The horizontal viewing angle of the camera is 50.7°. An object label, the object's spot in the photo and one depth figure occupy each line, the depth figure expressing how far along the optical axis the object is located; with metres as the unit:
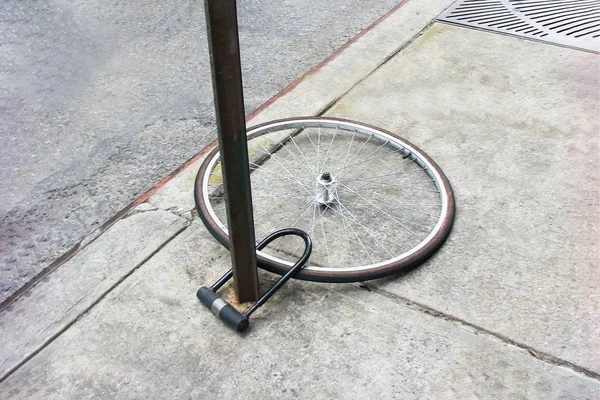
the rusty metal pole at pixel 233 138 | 1.79
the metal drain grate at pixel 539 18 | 4.17
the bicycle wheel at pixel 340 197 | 2.54
